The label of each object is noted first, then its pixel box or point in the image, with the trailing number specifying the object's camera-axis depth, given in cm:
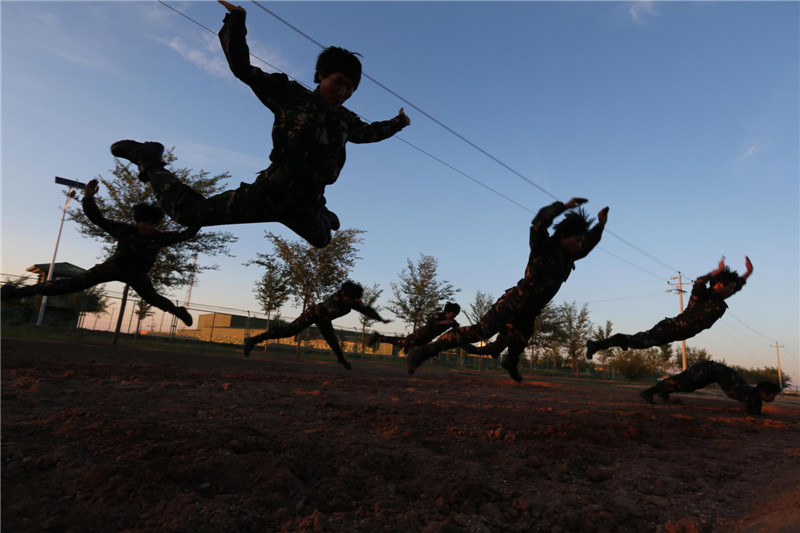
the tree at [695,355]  3997
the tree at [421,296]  2380
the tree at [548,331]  2636
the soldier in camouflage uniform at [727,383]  814
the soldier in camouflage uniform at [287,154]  282
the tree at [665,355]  3684
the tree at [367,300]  2594
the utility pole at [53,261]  2084
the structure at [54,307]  2298
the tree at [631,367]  2886
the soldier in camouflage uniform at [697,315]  732
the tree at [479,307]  2686
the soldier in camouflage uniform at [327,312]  730
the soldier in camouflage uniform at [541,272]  592
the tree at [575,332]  2970
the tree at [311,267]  1894
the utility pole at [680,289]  3369
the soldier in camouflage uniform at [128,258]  537
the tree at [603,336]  3196
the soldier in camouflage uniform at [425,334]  710
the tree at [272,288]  1984
